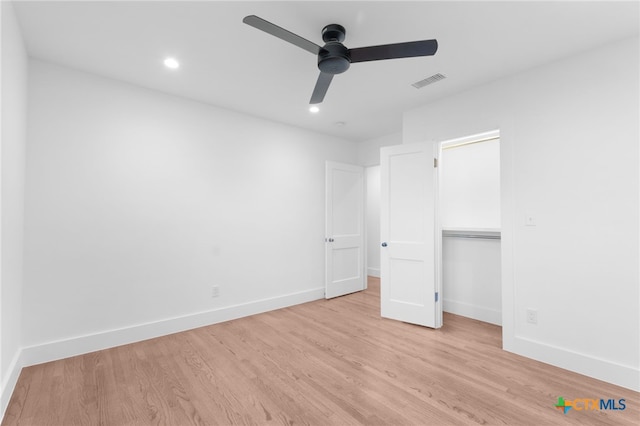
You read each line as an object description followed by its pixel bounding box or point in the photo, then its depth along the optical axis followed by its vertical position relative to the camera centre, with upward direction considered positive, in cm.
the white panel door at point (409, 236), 343 -24
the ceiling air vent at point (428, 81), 293 +140
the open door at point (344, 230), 475 -22
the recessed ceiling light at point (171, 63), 265 +142
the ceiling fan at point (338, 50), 183 +113
